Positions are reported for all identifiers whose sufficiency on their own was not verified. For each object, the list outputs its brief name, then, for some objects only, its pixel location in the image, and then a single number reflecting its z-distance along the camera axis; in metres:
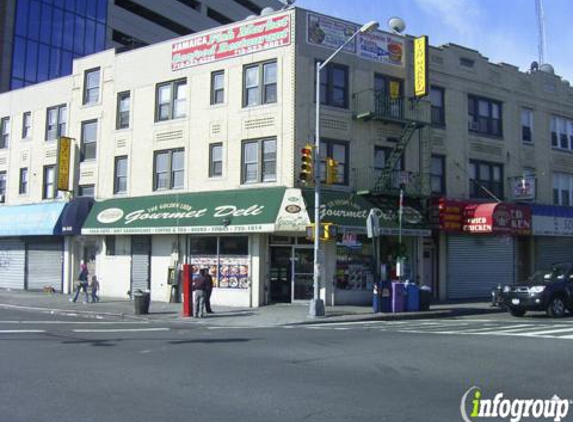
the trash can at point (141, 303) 22.02
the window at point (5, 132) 35.69
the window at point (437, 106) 28.59
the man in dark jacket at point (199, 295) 21.28
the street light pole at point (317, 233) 20.73
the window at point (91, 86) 31.25
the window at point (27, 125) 34.56
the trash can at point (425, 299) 23.09
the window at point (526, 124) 32.19
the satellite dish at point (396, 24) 27.95
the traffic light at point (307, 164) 20.05
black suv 20.73
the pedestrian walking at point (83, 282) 25.91
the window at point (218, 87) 26.73
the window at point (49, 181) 32.75
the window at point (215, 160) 26.55
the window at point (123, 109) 29.81
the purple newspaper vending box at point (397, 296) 22.36
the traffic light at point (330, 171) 20.64
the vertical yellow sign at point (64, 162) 30.89
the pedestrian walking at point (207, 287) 21.61
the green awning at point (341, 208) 23.75
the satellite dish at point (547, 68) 35.04
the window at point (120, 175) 29.66
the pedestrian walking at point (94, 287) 26.05
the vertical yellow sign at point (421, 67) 26.34
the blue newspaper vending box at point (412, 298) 22.86
